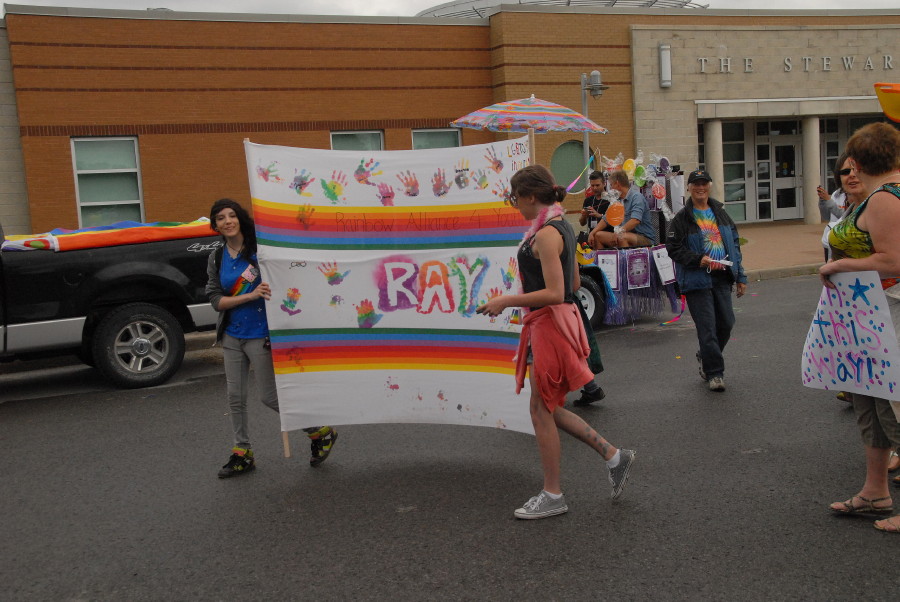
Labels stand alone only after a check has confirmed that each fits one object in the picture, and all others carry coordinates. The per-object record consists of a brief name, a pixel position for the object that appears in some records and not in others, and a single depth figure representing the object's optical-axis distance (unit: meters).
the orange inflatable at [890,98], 4.66
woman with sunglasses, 4.38
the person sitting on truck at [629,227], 10.52
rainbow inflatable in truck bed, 8.21
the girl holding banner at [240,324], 5.53
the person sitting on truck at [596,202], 10.84
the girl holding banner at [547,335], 4.50
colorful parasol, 12.45
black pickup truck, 8.07
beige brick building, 16.64
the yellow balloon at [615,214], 10.40
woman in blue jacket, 7.20
